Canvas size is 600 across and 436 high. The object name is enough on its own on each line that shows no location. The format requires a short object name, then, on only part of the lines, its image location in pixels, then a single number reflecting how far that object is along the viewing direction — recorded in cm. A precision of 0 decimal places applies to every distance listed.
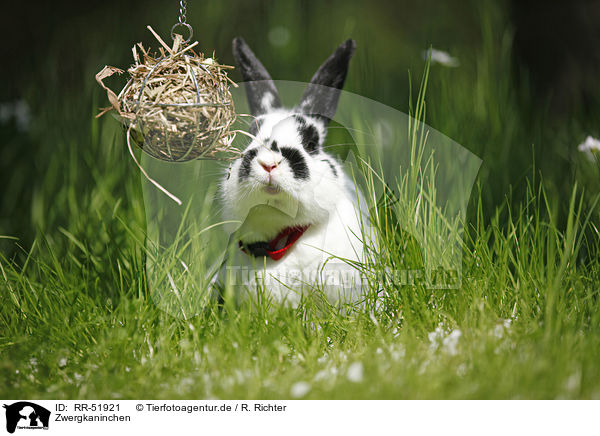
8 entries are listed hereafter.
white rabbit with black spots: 373
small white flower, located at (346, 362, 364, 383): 363
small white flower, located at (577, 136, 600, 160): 383
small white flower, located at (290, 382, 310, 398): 363
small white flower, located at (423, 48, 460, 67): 378
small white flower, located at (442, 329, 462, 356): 365
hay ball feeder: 367
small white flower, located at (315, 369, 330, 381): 364
